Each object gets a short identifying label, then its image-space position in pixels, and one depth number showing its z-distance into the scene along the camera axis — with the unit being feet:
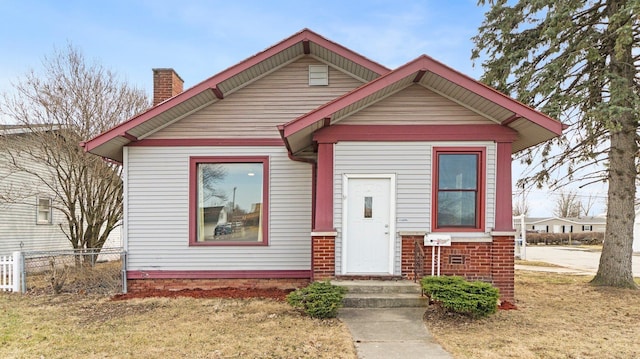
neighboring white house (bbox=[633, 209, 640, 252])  92.45
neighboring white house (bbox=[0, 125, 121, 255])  38.45
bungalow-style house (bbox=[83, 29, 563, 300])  22.33
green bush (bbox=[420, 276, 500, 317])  18.15
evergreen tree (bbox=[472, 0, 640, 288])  26.37
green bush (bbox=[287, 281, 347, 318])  18.58
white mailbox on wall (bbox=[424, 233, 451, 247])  22.06
